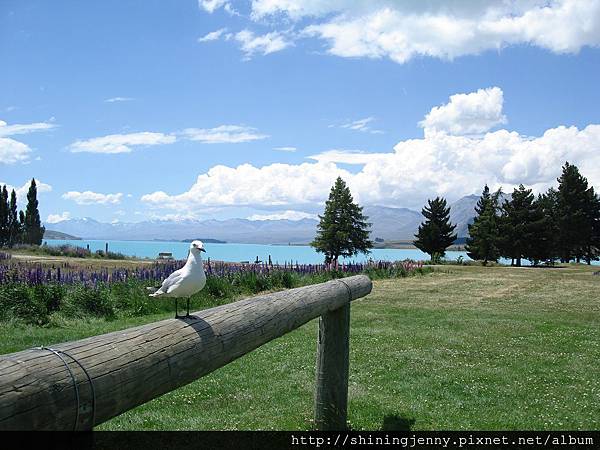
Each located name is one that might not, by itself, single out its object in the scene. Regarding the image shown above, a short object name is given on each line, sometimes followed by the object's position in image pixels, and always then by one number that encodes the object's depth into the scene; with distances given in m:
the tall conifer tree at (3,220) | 51.39
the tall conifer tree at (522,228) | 47.22
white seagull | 3.56
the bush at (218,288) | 17.48
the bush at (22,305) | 12.29
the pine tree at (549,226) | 47.81
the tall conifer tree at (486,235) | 49.22
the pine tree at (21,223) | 53.78
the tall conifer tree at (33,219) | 52.59
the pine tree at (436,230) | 53.22
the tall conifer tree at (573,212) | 53.78
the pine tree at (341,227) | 42.31
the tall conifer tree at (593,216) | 54.50
